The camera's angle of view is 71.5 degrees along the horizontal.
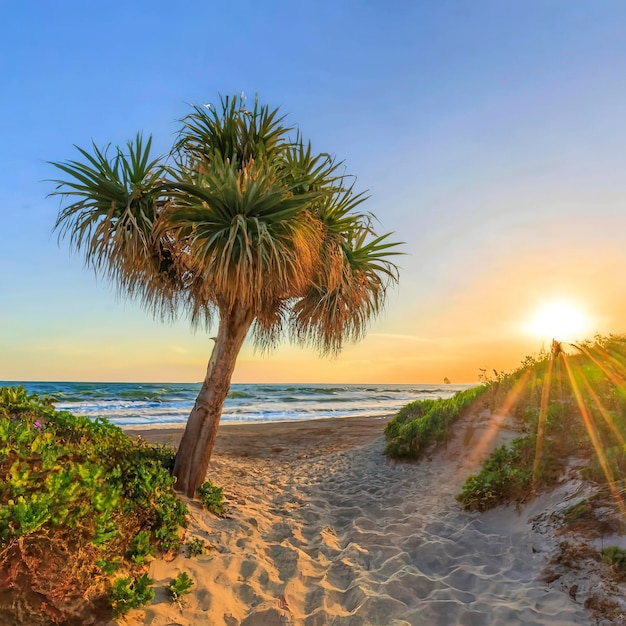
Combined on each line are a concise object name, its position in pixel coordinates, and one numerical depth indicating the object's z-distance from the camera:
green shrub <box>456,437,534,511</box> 6.08
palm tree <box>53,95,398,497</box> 5.73
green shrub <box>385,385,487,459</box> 9.86
